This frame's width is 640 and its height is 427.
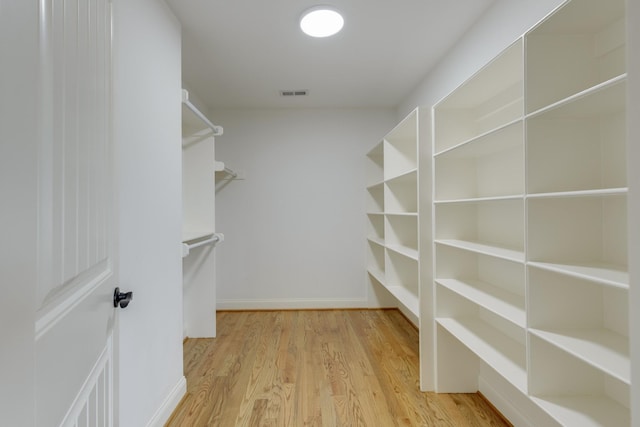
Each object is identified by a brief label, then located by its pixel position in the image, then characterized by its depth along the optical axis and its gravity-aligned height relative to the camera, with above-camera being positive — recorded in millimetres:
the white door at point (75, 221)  510 -11
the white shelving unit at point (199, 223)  2738 -72
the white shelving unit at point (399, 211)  2721 +24
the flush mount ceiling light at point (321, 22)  1882 +1236
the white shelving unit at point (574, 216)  1015 -12
